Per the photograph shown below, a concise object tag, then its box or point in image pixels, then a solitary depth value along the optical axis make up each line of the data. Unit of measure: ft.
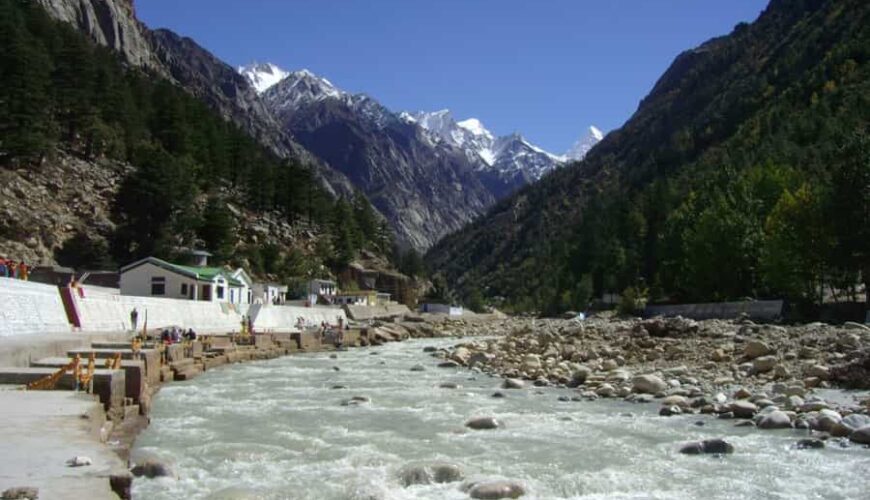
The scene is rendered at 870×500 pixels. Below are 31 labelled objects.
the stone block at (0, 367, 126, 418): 46.93
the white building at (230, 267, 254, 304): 223.10
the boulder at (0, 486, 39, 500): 22.66
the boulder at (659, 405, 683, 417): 59.62
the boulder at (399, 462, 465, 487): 37.42
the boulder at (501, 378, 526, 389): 80.97
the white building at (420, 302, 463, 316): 396.78
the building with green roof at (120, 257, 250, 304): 185.57
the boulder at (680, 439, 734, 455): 45.03
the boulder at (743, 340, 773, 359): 87.04
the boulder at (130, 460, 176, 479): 36.76
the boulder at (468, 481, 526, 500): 34.50
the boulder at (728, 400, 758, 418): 57.31
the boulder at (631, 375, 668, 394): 70.96
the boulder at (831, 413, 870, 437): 48.19
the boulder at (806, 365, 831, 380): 71.54
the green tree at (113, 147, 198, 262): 242.37
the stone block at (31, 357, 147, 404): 53.26
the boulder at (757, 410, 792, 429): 52.60
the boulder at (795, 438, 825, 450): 45.88
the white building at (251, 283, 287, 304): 255.91
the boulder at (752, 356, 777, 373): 77.64
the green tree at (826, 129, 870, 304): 149.38
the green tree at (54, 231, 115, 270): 216.74
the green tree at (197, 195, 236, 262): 269.03
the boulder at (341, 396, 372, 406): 67.22
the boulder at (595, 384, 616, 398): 72.45
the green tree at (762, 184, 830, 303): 162.62
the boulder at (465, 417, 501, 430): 53.98
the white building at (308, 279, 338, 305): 311.27
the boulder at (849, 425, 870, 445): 46.42
